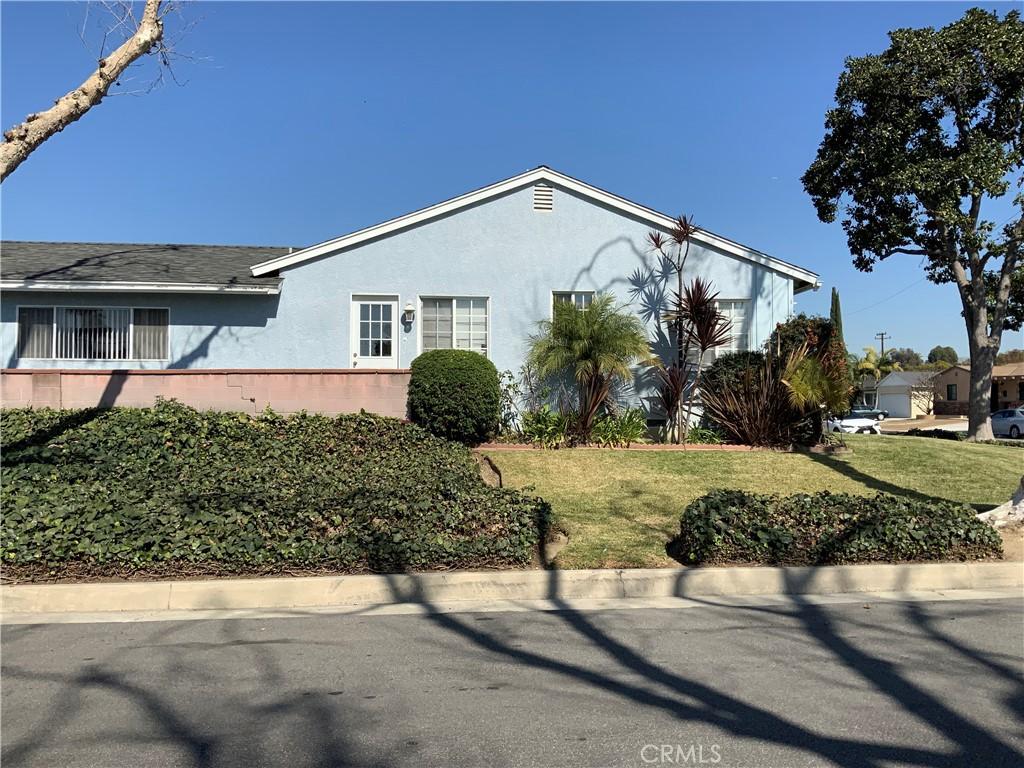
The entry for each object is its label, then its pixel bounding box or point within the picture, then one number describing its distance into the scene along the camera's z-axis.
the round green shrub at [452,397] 12.39
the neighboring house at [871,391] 65.50
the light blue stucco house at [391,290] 14.27
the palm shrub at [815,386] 12.95
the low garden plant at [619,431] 13.34
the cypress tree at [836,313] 32.61
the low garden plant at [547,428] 13.23
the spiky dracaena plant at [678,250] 14.75
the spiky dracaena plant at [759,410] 13.52
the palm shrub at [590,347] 13.91
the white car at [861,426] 34.06
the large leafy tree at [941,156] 17.98
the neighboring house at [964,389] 55.75
